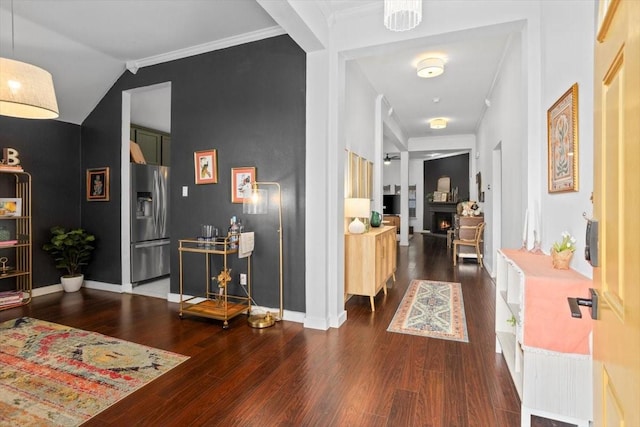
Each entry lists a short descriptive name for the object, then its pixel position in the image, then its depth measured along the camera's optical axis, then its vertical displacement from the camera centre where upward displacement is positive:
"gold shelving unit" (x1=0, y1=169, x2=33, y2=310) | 4.24 -0.38
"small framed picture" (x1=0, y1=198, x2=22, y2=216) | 4.12 +0.08
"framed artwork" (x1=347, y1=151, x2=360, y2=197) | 4.39 +0.49
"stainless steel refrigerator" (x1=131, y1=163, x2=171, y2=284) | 4.82 -0.15
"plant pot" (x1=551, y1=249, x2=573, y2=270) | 1.95 -0.29
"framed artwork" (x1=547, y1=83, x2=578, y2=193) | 2.04 +0.46
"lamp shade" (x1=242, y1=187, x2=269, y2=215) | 3.43 +0.10
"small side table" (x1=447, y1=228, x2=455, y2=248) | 8.73 -0.72
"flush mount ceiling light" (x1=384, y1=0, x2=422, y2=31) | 2.27 +1.41
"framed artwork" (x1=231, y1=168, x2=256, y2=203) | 3.74 +0.36
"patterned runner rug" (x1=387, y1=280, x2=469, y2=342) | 3.24 -1.16
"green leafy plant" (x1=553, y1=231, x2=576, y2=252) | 1.97 -0.21
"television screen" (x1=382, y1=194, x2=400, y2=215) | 12.20 +0.25
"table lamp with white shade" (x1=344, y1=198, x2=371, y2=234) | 4.08 +0.03
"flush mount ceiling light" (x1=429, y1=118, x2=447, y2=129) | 7.28 +1.93
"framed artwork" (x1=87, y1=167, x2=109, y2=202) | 4.84 +0.41
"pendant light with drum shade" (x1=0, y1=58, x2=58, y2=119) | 2.37 +0.93
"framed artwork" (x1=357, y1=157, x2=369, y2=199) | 4.84 +0.48
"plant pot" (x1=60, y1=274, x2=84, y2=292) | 4.73 -1.00
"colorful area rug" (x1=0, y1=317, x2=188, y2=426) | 2.02 -1.18
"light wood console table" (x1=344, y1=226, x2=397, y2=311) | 3.89 -0.62
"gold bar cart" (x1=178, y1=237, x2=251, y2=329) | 3.45 -1.02
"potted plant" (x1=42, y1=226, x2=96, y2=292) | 4.59 -0.54
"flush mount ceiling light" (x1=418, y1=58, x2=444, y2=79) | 4.23 +1.85
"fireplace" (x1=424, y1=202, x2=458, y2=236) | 11.55 -0.20
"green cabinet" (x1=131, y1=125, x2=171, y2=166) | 5.78 +1.25
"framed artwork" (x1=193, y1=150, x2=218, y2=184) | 3.95 +0.55
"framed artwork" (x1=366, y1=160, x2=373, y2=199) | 5.38 +0.54
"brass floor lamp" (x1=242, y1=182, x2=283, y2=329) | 3.41 +0.03
